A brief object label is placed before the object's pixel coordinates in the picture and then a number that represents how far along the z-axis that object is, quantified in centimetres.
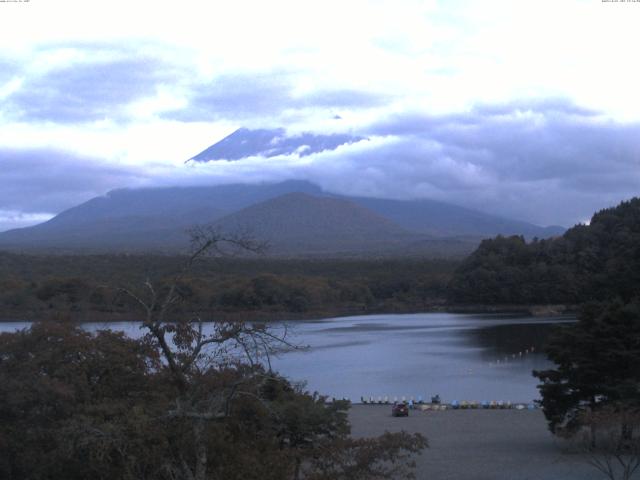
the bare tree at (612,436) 1231
